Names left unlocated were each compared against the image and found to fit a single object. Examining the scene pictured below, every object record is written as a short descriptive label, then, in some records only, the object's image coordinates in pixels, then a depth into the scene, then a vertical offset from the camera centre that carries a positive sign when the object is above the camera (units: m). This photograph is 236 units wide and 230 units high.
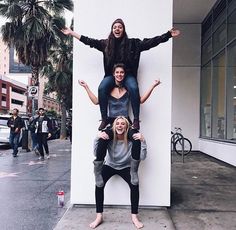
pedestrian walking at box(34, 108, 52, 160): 7.13 -0.45
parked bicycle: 7.43 -0.88
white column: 3.17 +0.24
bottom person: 2.76 -0.58
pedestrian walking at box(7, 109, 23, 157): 7.92 -0.37
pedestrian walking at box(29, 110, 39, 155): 7.63 -0.75
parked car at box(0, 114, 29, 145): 10.24 -0.73
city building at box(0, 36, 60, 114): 52.86 +8.81
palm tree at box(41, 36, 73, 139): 16.42 +3.35
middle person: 2.76 +0.08
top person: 2.99 +0.89
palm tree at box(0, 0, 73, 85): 10.88 +4.30
